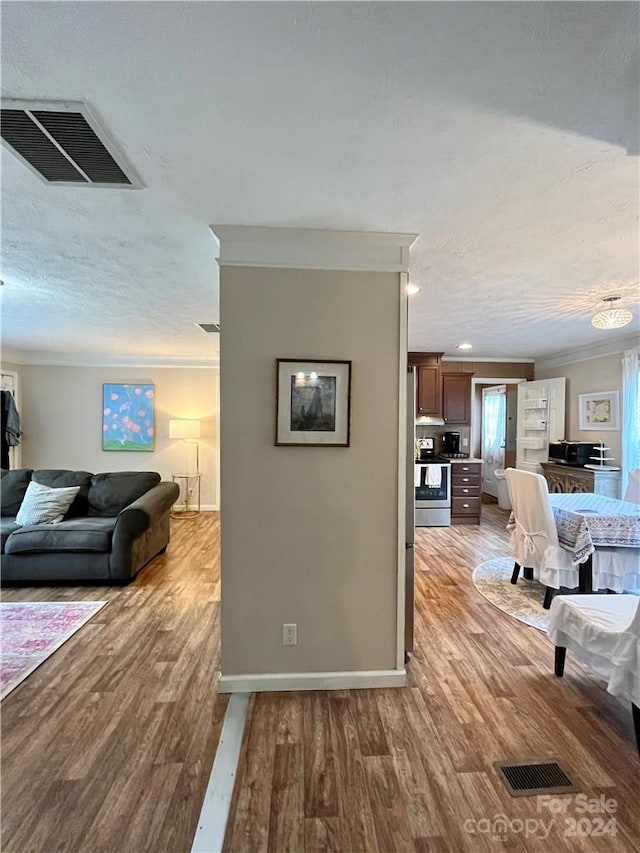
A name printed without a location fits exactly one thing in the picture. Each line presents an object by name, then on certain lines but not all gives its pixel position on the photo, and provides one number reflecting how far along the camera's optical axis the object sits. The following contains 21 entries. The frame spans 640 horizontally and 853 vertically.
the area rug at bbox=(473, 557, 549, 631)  3.32
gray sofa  3.82
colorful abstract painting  6.74
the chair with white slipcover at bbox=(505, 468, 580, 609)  3.37
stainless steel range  6.07
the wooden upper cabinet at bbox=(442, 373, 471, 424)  6.62
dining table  3.18
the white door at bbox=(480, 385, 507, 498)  8.06
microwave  5.48
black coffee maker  6.73
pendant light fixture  3.18
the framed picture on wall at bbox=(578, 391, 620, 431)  5.23
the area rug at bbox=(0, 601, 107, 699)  2.57
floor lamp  6.43
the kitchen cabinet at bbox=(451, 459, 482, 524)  6.27
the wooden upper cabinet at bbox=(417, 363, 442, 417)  6.43
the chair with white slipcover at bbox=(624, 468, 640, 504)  3.88
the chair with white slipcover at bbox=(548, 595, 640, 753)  1.95
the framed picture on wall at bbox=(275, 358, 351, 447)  2.32
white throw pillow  4.05
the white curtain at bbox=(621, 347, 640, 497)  4.90
